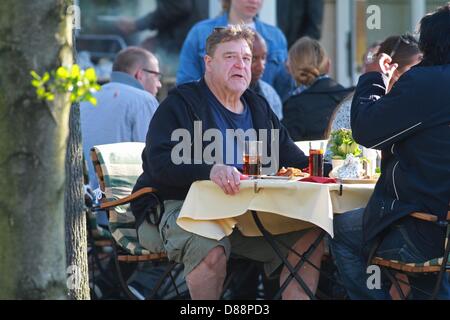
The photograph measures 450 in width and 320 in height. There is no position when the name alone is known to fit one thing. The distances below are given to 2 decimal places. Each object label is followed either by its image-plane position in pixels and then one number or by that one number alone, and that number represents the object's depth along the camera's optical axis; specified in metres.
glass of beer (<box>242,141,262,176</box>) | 10.51
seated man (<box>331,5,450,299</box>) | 9.60
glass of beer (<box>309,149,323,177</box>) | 10.82
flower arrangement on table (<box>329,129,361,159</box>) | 11.05
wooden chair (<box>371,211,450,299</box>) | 9.68
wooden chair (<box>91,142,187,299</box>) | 11.13
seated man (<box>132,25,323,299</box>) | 10.43
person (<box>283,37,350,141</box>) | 14.95
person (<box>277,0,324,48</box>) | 21.45
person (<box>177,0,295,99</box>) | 16.45
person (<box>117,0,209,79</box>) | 20.95
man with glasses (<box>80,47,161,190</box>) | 13.67
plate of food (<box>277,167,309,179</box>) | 10.66
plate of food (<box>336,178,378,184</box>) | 10.47
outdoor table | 9.86
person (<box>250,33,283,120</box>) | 15.22
